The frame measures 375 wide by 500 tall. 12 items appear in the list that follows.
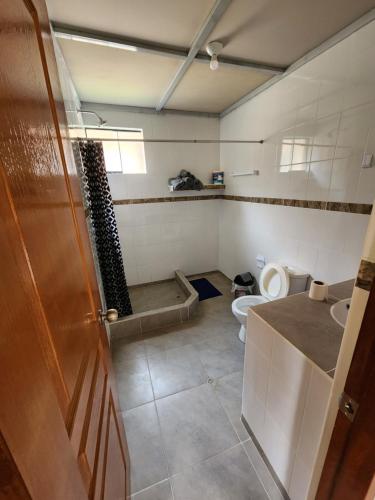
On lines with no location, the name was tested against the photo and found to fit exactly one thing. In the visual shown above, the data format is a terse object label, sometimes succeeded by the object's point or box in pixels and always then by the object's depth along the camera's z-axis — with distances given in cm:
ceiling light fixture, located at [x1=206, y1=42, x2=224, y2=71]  142
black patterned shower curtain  187
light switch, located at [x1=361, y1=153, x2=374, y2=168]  129
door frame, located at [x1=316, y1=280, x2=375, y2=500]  48
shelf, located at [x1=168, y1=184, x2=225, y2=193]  297
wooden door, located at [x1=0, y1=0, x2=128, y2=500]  29
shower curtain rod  218
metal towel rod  233
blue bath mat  292
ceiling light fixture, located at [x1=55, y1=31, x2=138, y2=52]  130
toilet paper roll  119
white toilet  185
